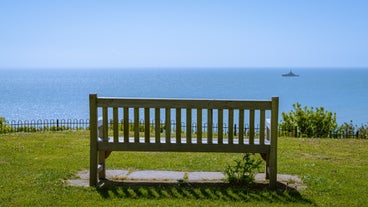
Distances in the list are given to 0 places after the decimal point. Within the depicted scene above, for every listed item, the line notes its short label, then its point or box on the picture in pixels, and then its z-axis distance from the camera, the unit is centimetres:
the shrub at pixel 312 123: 2067
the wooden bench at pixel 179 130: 723
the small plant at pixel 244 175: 760
